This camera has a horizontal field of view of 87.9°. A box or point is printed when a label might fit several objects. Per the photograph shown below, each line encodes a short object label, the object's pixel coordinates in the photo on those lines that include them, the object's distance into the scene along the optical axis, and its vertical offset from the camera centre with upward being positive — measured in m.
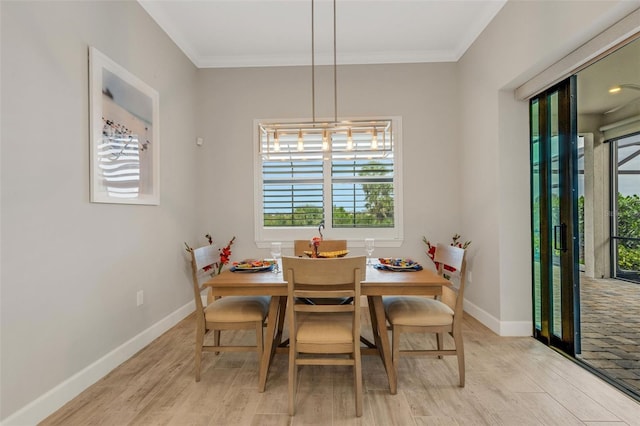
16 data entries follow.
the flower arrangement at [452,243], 3.83 -0.36
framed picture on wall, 2.29 +0.63
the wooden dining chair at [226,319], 2.24 -0.71
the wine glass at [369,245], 2.62 -0.25
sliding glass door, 2.57 -0.04
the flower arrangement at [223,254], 3.94 -0.47
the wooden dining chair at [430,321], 2.16 -0.71
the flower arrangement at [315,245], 2.43 -0.23
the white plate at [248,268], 2.38 -0.39
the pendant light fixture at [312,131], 2.57 +0.66
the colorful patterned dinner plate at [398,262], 2.46 -0.38
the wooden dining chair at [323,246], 3.14 -0.31
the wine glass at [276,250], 2.44 -0.27
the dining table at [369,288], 2.05 -0.46
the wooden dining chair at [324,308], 1.84 -0.53
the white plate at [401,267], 2.40 -0.39
